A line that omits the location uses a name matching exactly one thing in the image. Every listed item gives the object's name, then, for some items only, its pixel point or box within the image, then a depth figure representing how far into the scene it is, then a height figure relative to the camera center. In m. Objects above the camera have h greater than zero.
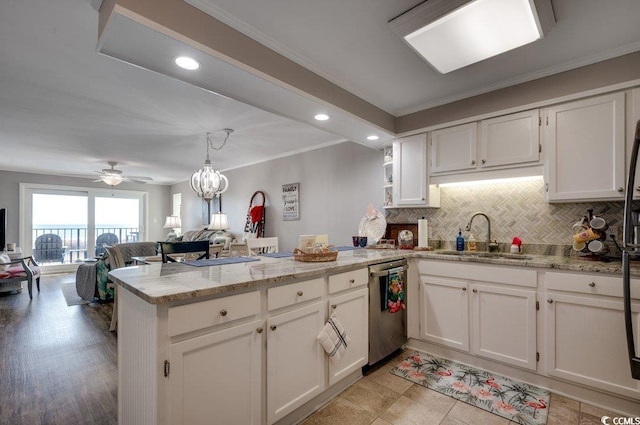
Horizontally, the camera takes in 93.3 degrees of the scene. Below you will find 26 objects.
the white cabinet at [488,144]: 2.52 +0.62
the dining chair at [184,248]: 2.44 -0.27
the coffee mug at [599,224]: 2.15 -0.08
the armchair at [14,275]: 4.77 -0.96
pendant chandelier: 4.12 +0.45
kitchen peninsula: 1.27 -0.61
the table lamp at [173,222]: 7.80 -0.20
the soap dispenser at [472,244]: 2.95 -0.30
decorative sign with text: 5.04 +0.22
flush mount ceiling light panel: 1.63 +1.10
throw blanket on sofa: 4.46 -1.00
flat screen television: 5.30 -0.25
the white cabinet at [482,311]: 2.22 -0.79
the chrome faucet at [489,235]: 2.86 -0.22
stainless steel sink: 2.45 -0.38
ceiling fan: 5.53 +0.69
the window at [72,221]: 7.14 -0.18
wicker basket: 2.20 -0.32
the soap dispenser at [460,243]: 3.01 -0.30
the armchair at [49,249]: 7.30 -0.84
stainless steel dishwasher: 2.38 -0.82
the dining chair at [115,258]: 3.86 -0.56
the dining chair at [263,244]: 3.07 -0.31
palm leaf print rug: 1.93 -1.27
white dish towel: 1.92 -0.81
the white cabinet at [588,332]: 1.88 -0.79
